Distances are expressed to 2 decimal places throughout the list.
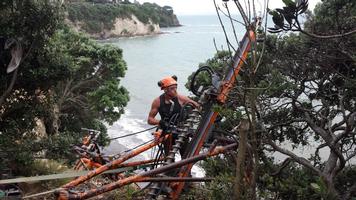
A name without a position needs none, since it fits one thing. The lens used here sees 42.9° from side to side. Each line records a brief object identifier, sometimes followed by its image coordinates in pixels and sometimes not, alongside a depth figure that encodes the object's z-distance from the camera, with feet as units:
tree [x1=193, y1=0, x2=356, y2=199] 18.63
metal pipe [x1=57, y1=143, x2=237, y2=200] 15.39
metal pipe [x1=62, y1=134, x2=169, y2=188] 16.37
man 22.02
